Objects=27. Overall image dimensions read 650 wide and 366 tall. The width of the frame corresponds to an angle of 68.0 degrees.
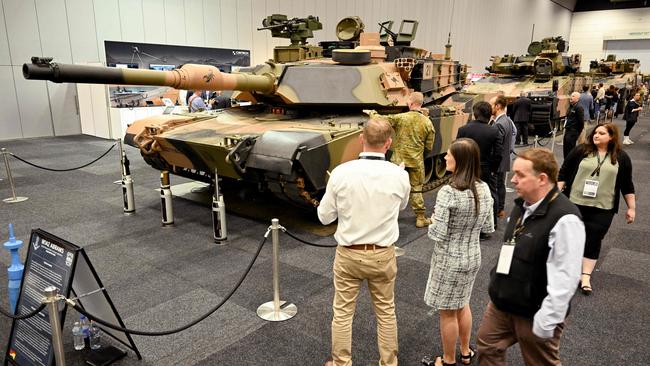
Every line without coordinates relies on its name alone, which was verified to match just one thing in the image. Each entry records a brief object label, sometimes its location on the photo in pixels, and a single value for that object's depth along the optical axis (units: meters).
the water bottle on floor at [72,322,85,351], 3.89
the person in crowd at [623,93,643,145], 13.55
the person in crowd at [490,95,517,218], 6.43
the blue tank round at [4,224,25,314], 3.90
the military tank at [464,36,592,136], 14.42
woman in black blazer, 4.34
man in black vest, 2.35
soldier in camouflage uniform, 6.48
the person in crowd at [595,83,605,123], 16.91
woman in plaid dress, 3.08
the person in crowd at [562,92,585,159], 8.36
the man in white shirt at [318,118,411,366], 3.05
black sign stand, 3.30
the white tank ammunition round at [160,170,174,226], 6.95
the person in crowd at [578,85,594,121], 13.30
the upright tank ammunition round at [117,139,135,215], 7.59
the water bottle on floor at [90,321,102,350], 3.90
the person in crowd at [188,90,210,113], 12.56
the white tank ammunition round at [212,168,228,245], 6.30
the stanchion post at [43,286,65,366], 2.71
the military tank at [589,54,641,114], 21.52
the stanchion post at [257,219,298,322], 4.21
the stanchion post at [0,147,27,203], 8.20
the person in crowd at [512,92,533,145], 13.67
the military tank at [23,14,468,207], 5.75
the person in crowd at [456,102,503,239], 5.89
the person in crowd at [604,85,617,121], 19.16
